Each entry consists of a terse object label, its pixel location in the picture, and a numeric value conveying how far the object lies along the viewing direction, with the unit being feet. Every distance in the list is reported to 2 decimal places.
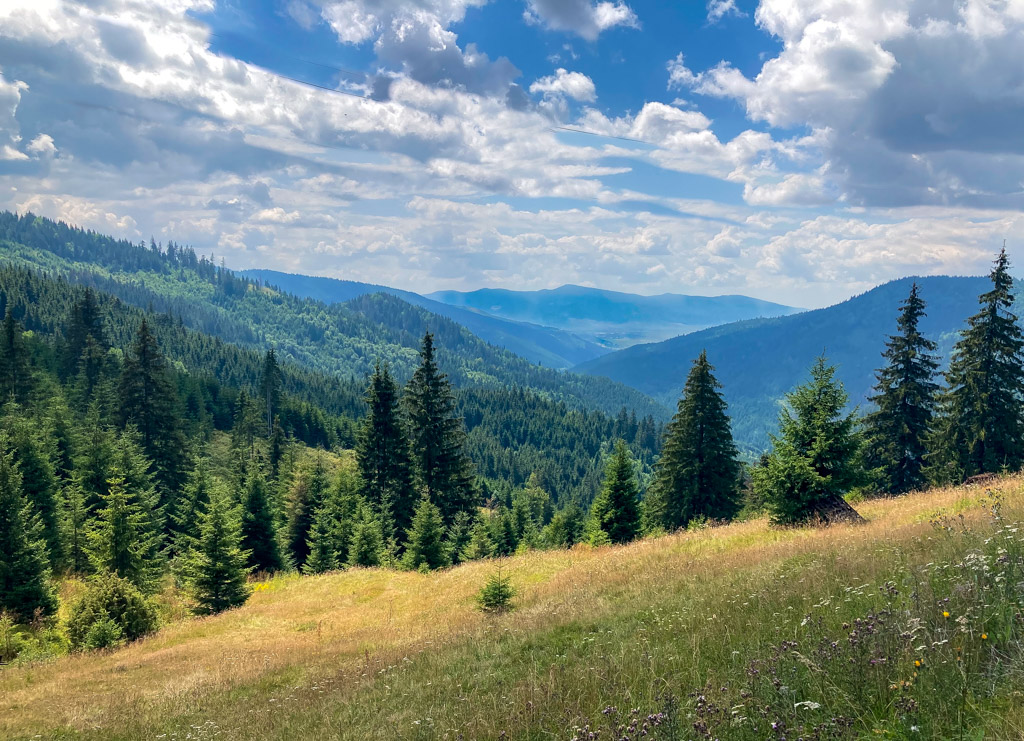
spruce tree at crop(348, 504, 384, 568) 111.34
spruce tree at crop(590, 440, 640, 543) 118.73
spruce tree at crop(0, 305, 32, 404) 200.03
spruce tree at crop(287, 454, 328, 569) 153.79
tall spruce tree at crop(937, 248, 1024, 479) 104.42
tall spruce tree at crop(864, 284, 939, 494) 113.60
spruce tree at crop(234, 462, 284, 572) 123.54
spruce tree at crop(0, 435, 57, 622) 75.36
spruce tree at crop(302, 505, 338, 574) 121.29
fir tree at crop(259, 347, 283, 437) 300.09
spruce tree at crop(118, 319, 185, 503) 177.78
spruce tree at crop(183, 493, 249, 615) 78.89
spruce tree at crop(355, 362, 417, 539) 130.41
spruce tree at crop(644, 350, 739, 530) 126.93
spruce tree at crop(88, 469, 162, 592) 89.04
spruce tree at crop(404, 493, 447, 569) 100.37
